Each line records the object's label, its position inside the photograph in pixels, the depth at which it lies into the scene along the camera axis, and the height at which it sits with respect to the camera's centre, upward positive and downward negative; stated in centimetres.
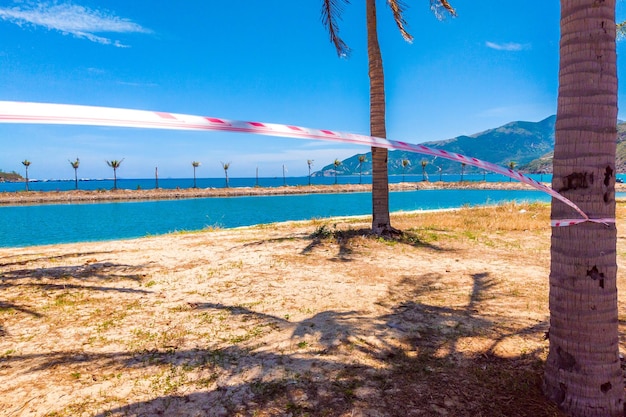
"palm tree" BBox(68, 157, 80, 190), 7946 +641
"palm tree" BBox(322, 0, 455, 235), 946 +180
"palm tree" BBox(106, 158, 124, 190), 8238 +652
